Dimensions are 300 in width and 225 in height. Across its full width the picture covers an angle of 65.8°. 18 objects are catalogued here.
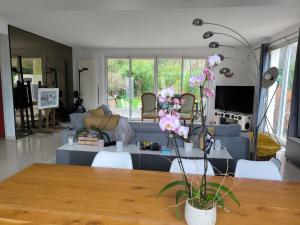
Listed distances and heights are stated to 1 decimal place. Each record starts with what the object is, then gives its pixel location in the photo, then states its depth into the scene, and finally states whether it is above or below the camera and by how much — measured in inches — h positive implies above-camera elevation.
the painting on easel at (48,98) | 207.9 -8.5
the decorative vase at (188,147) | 107.0 -26.1
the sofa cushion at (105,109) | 176.0 -15.7
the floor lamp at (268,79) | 120.3 +6.7
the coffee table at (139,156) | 106.6 -31.5
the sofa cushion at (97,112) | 149.9 -14.8
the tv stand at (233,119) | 232.5 -29.3
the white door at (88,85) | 299.3 +5.4
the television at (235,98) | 235.0 -8.0
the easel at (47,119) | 217.6 -29.5
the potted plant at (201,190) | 35.5 -17.4
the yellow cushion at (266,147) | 139.6 -33.5
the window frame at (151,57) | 294.9 +40.2
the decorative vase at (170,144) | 115.9 -27.5
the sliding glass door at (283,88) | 194.4 +3.2
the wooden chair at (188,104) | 258.4 -15.2
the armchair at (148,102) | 268.2 -14.1
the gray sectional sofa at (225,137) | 120.0 -24.1
